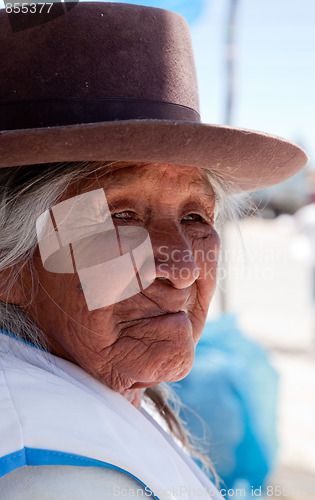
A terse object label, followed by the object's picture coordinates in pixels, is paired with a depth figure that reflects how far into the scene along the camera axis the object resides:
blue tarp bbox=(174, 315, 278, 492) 1.69
